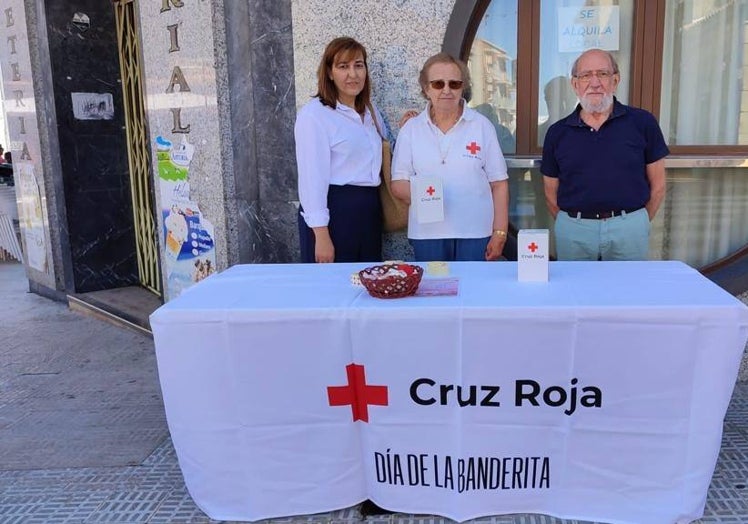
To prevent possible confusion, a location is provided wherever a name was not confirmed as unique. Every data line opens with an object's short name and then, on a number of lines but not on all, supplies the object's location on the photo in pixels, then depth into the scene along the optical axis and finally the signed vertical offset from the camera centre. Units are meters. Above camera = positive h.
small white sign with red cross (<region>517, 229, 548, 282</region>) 2.30 -0.40
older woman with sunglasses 2.89 -0.11
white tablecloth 2.05 -0.83
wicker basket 2.18 -0.46
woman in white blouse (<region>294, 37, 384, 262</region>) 2.94 -0.05
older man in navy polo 2.75 -0.11
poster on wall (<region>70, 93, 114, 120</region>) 5.49 +0.42
